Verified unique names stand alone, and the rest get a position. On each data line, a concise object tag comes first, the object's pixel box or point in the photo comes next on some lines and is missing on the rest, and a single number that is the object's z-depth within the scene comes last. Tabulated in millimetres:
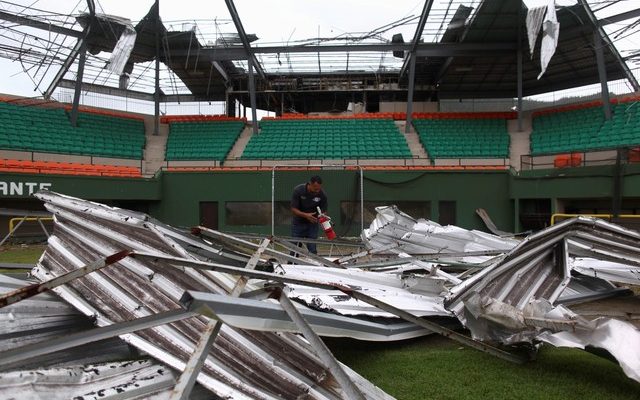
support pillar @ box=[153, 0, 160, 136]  18109
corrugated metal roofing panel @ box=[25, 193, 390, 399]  1812
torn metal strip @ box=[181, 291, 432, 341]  1385
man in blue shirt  6156
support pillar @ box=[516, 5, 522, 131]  16031
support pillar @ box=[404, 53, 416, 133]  16995
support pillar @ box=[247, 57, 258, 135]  17469
